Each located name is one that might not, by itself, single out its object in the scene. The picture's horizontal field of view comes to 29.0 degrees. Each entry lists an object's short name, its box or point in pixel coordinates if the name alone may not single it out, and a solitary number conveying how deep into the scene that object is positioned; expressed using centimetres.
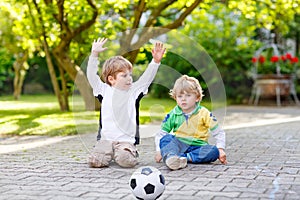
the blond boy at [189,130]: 506
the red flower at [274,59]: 1323
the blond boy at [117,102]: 490
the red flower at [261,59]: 1339
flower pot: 1332
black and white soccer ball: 355
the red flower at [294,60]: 1344
